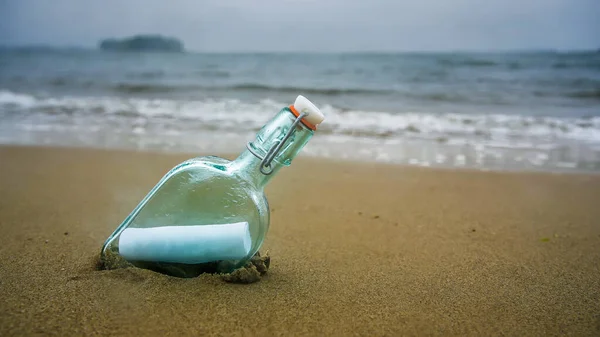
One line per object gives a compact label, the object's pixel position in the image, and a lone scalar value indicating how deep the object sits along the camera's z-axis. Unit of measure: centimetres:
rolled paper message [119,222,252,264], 48
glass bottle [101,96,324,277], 48
